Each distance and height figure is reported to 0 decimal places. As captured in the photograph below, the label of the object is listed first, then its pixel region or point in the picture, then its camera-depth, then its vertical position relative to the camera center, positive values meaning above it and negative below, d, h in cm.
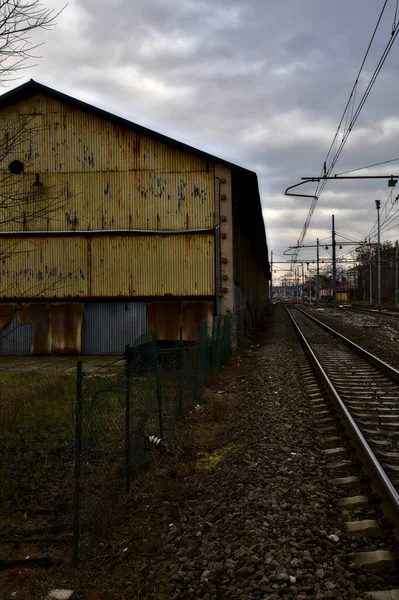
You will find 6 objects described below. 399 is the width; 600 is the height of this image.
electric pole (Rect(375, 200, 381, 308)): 4510 +761
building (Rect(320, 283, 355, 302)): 11246 +18
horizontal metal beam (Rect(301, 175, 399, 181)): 1587 +368
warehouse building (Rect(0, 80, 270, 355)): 1708 +208
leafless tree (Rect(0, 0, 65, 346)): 1712 +421
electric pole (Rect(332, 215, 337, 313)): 4221 +264
